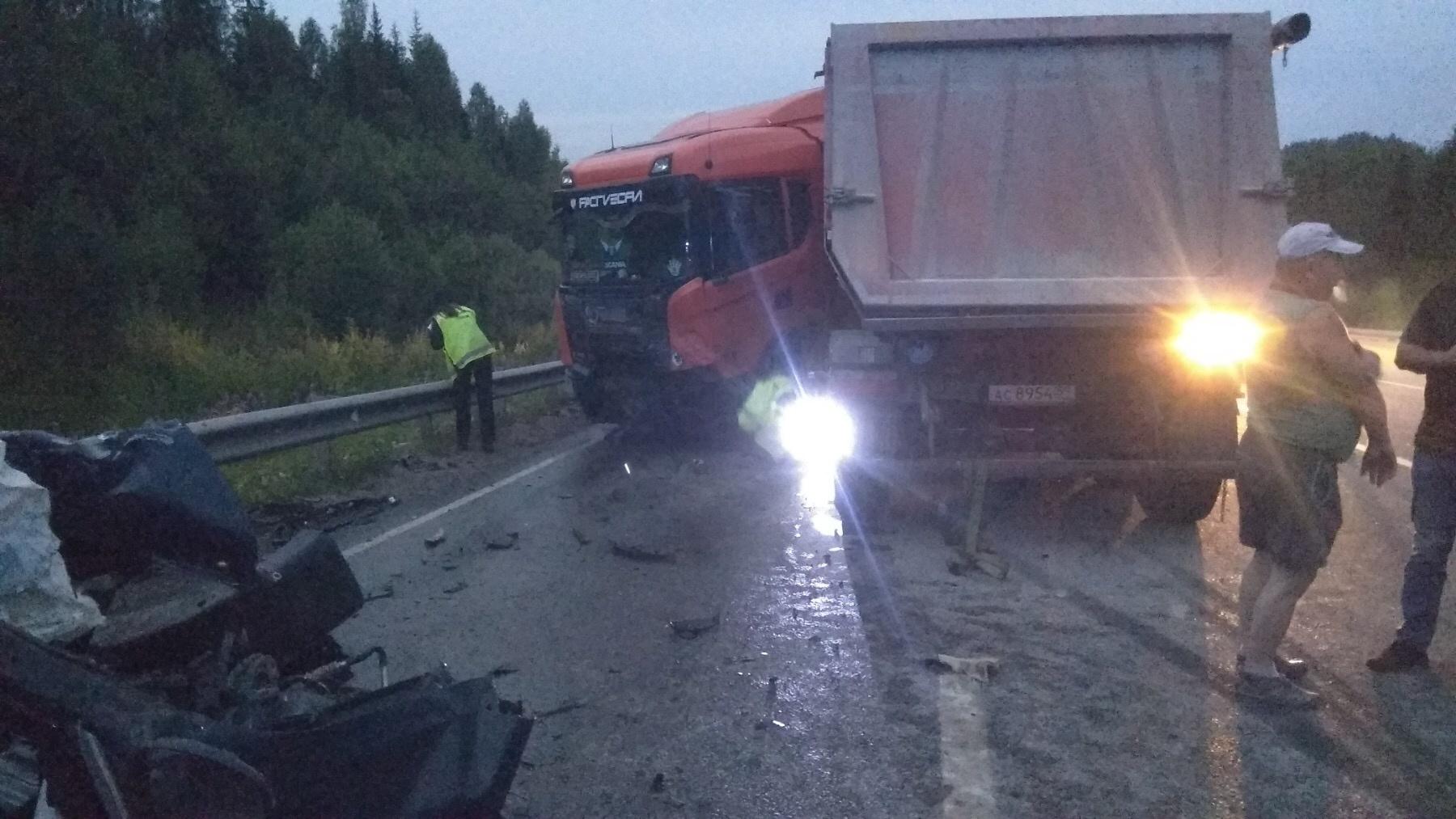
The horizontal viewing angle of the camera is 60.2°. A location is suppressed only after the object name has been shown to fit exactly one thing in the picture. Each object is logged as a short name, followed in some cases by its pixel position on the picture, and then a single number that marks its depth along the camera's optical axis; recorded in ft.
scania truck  25.25
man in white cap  15.71
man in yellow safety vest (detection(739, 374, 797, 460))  41.14
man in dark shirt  16.81
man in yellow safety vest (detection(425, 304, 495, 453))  41.04
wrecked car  10.66
